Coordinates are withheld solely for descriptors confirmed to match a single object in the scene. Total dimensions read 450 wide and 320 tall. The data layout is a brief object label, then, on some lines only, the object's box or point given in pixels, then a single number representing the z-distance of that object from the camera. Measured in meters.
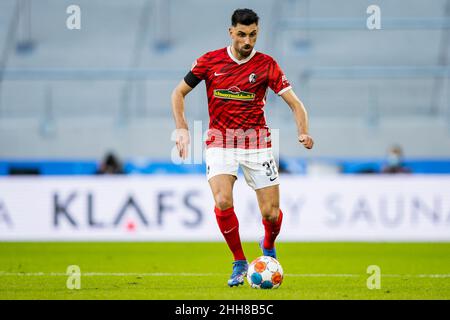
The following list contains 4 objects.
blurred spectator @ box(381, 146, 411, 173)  34.25
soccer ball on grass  16.51
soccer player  17.19
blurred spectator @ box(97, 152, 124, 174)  34.25
